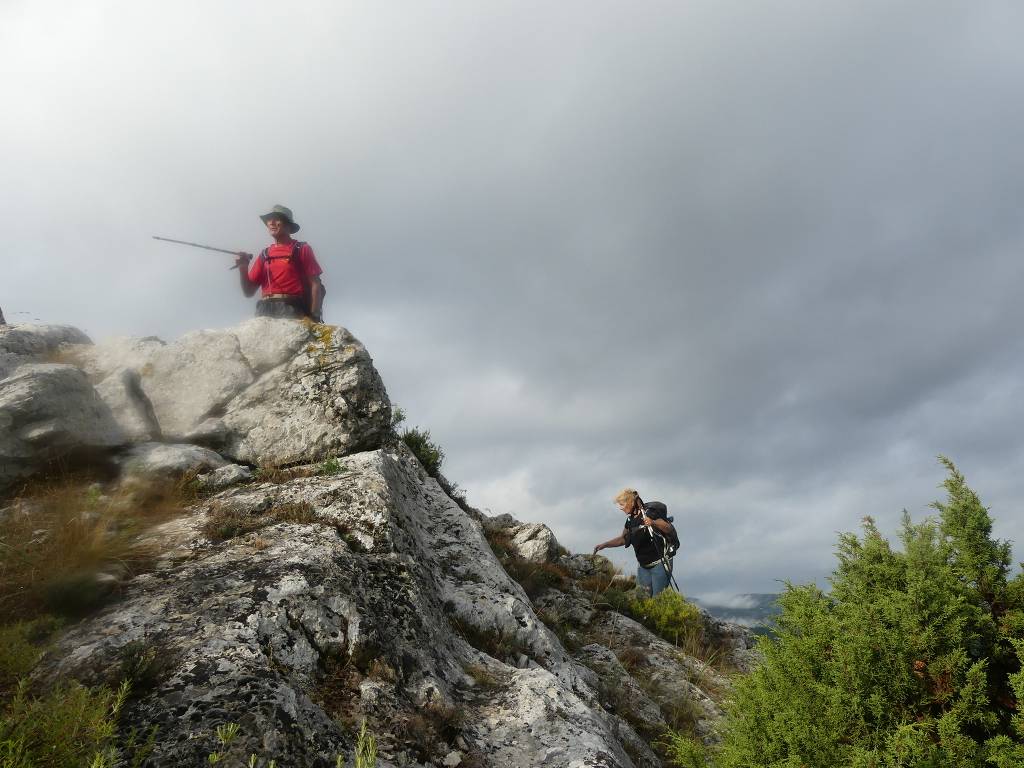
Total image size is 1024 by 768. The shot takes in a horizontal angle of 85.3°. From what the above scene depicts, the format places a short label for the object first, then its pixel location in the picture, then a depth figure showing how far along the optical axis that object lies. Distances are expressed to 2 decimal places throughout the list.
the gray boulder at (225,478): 7.15
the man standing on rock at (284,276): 10.13
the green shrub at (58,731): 2.63
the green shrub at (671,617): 11.61
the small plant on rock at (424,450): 11.26
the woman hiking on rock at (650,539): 12.85
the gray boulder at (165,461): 7.00
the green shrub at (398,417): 11.29
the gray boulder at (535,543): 11.94
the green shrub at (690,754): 5.09
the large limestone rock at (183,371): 8.41
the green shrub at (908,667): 3.88
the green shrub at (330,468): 7.29
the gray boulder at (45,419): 6.16
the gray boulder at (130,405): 7.76
